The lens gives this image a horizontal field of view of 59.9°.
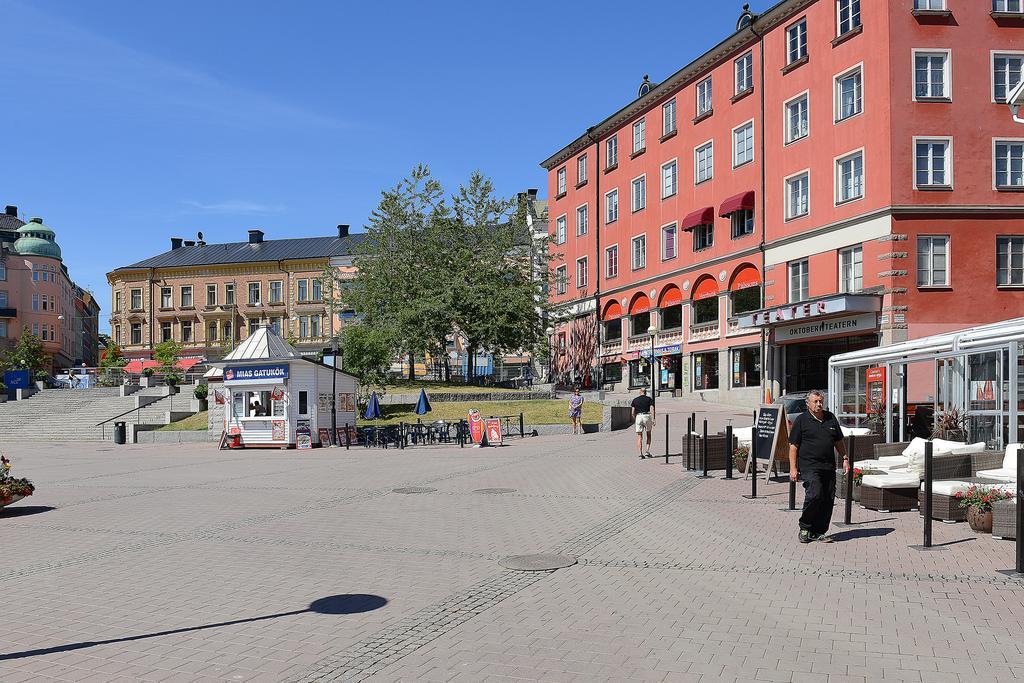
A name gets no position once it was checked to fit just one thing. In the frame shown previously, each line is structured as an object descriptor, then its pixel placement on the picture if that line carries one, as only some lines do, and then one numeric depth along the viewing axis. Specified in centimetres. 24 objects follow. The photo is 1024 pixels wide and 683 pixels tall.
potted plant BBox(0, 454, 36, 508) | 1422
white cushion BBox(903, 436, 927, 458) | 1426
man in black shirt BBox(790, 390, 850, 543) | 1029
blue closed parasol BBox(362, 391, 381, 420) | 3634
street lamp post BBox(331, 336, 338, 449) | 3311
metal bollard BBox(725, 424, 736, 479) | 1674
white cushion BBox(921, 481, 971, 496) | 1142
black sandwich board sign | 1543
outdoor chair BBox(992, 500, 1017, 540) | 1005
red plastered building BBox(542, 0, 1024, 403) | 3475
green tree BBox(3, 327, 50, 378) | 7356
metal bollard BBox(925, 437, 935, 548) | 985
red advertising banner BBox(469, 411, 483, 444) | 3017
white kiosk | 3319
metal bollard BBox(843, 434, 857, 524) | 1135
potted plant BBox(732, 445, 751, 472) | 1780
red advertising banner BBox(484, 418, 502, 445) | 3025
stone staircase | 4569
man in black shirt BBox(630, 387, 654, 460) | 2219
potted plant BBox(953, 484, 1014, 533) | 1058
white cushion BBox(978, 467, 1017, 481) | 1182
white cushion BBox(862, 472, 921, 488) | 1250
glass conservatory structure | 1587
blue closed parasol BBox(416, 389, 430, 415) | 3578
